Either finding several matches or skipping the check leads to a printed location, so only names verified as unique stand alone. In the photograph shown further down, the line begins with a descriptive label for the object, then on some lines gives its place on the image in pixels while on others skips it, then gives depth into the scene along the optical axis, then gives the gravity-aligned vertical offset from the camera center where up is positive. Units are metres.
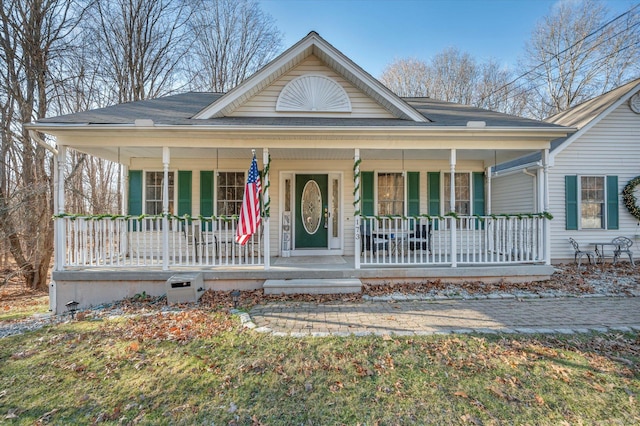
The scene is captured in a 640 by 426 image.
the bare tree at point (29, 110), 9.55 +3.48
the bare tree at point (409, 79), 22.20 +10.03
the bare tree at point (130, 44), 13.49 +7.97
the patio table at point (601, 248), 8.23 -0.95
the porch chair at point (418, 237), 8.04 -0.62
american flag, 5.95 -0.03
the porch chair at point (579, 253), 8.15 -1.06
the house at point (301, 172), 6.07 +1.19
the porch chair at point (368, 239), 7.86 -0.64
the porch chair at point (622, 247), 8.11 -0.89
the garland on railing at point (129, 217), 6.03 -0.05
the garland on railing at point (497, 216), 6.38 -0.03
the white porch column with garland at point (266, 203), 6.21 +0.25
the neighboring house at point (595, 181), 8.62 +0.98
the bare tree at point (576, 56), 16.41 +9.36
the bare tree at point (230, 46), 17.25 +10.19
